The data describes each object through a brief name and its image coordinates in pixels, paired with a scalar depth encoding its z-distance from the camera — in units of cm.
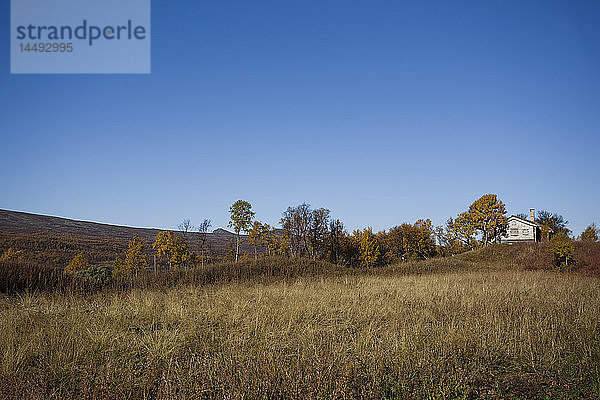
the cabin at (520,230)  6112
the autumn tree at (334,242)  5581
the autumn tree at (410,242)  5797
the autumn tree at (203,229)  4962
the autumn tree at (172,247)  4488
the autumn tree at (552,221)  7390
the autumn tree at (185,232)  4829
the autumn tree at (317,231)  5472
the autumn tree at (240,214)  4109
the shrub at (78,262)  4434
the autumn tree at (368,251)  5569
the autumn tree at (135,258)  4869
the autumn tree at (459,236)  6022
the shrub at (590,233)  5429
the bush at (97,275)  1391
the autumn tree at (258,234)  4706
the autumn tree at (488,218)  5934
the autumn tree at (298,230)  5455
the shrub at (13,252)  3996
